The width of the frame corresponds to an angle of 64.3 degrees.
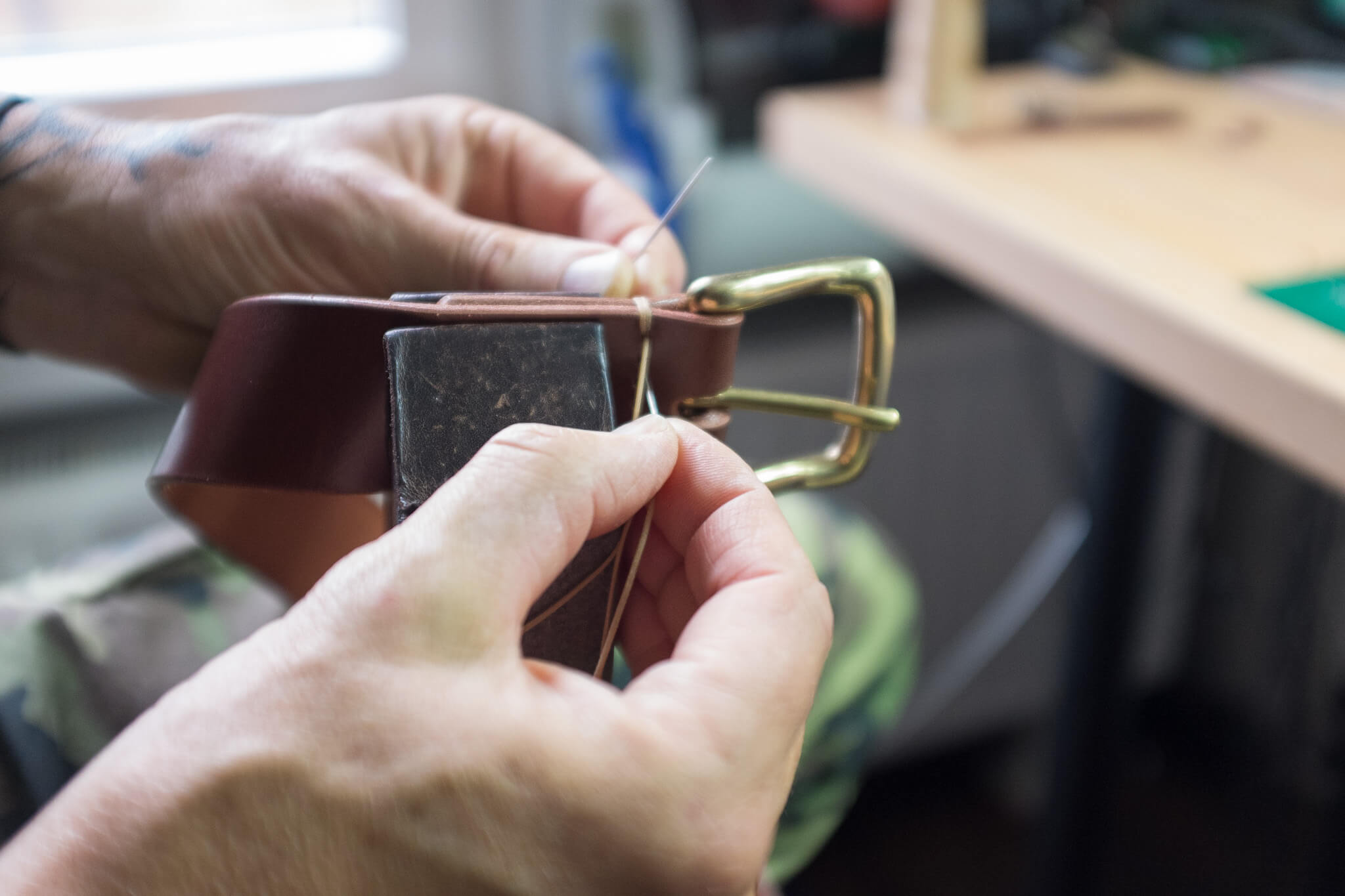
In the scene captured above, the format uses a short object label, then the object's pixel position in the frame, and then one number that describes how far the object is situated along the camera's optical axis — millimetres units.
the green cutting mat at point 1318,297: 580
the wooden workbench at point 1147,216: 557
